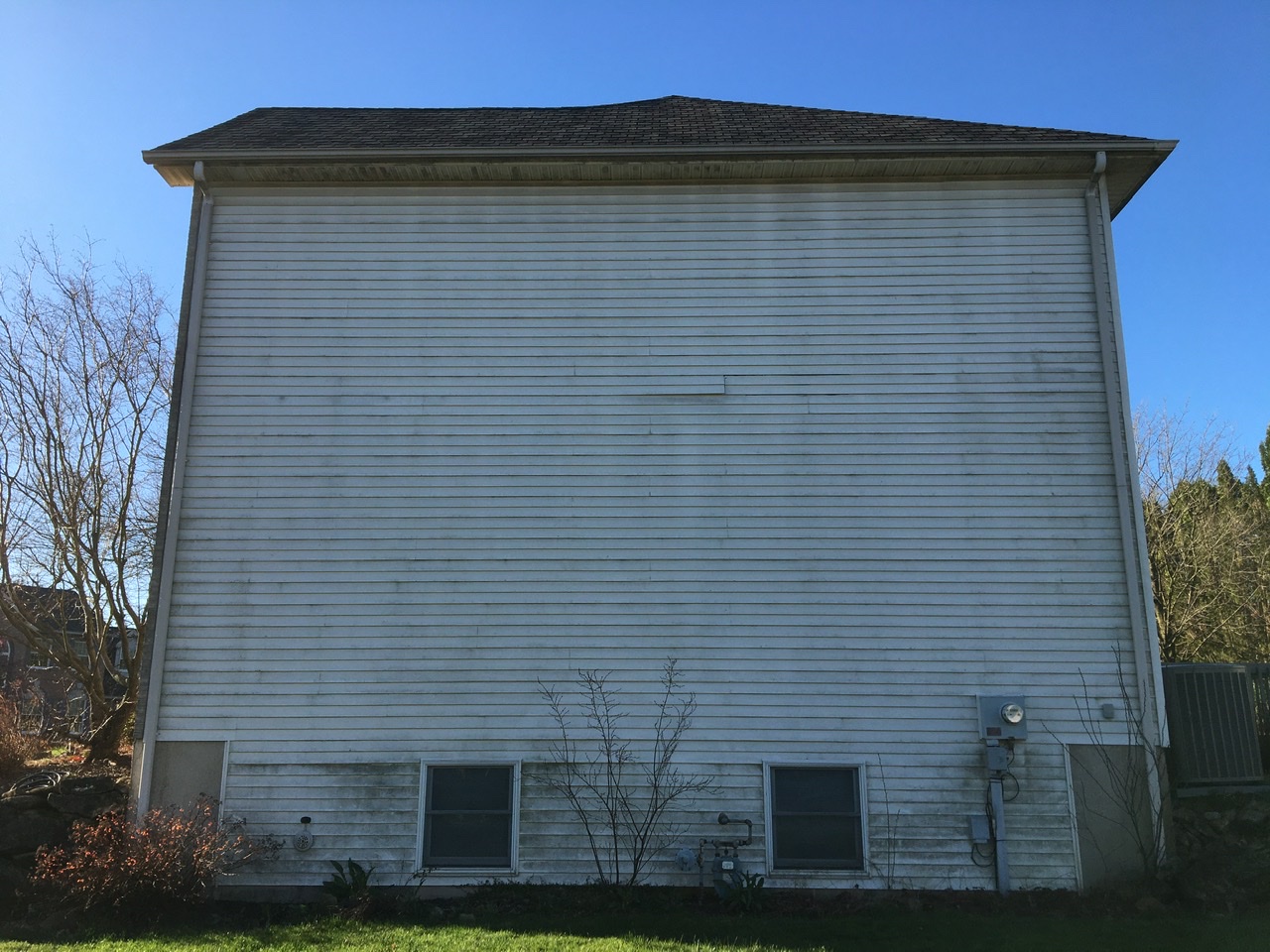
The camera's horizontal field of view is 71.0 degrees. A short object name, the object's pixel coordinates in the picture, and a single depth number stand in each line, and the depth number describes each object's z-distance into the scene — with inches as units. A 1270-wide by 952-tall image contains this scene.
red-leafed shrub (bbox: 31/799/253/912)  291.6
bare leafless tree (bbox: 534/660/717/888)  329.4
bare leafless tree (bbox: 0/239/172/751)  502.3
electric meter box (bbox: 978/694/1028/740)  330.0
